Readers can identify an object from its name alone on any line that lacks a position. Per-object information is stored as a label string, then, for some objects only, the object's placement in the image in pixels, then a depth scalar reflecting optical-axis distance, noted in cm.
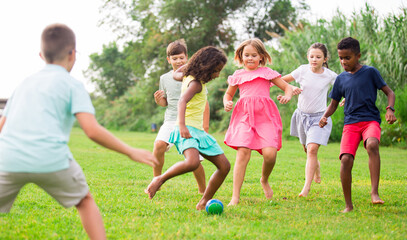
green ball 462
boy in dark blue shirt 498
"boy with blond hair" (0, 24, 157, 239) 281
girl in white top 629
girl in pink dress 540
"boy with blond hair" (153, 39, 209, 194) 617
